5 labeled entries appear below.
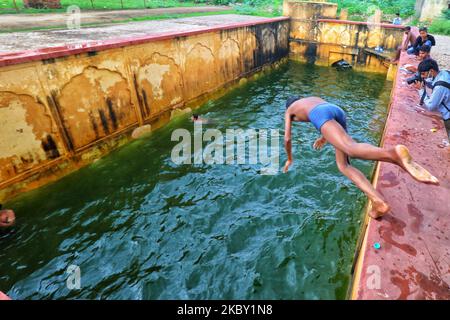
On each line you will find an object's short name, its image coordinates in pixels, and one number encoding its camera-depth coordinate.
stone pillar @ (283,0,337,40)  16.48
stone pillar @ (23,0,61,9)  15.80
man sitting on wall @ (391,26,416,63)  12.87
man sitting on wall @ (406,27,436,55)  10.05
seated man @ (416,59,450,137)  5.76
